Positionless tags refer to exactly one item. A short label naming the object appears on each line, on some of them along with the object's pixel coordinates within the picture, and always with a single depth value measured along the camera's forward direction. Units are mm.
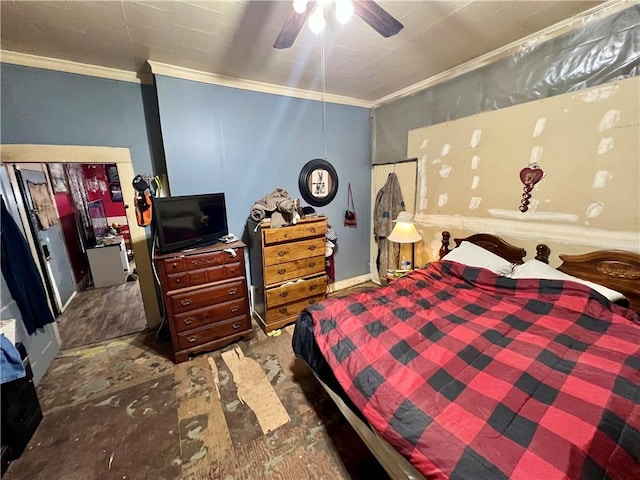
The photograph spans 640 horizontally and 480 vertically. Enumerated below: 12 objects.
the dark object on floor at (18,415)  1442
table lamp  2719
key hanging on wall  2066
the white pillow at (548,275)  1685
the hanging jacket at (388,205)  3322
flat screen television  2135
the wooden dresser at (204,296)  2141
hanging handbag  3623
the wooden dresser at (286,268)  2621
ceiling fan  1137
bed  849
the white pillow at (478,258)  2129
